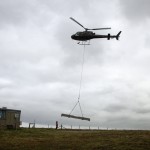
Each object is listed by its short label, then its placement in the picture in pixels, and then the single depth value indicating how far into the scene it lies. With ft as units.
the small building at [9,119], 114.93
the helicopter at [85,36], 84.66
